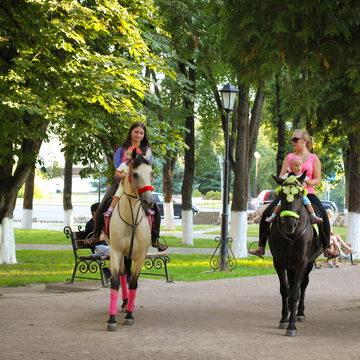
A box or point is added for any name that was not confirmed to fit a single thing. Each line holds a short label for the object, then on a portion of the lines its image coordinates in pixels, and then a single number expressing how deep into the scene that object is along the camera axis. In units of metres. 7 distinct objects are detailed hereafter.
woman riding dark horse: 11.96
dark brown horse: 11.11
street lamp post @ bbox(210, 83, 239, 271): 21.08
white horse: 11.16
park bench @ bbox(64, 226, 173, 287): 15.96
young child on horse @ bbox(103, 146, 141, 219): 11.20
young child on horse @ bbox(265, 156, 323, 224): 11.55
